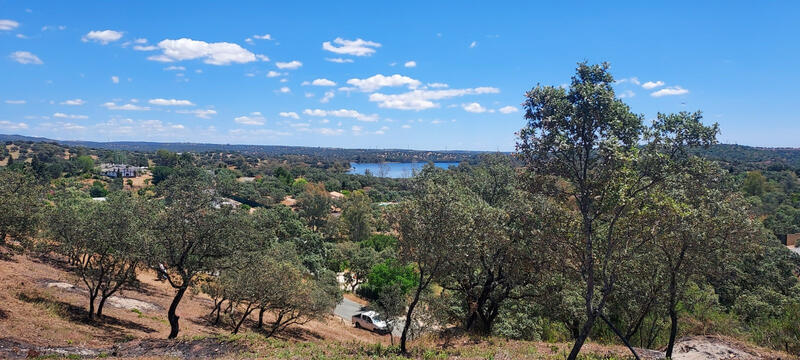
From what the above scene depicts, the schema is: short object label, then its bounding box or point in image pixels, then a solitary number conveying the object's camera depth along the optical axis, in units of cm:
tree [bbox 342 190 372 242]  7038
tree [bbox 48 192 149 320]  1811
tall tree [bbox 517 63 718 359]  1017
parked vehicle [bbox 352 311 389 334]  3085
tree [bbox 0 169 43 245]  2045
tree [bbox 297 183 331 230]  7425
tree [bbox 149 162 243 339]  1683
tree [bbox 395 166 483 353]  1451
